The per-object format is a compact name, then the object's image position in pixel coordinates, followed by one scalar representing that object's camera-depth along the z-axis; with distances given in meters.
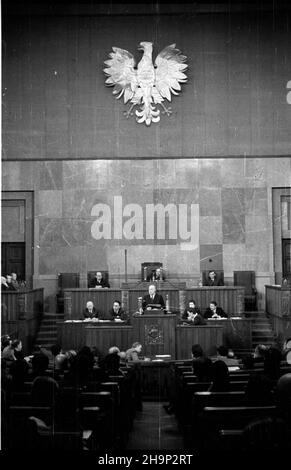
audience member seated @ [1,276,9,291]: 14.27
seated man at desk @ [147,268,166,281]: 15.43
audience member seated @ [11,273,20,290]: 14.52
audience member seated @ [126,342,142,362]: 10.59
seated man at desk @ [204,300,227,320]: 13.56
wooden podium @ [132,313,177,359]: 11.43
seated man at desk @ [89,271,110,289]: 15.58
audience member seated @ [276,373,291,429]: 4.46
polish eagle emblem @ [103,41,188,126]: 17.56
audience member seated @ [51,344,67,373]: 8.29
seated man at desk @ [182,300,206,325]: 12.02
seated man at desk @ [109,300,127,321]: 13.39
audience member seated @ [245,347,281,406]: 5.44
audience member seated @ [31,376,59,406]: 5.88
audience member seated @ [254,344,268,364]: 9.08
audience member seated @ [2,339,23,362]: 9.27
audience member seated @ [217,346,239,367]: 9.01
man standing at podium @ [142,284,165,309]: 13.16
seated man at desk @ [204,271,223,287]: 15.75
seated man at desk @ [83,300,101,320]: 13.70
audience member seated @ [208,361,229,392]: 6.32
